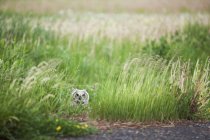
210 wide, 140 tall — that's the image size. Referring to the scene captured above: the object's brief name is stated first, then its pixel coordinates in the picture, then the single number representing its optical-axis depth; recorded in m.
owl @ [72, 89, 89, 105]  14.91
